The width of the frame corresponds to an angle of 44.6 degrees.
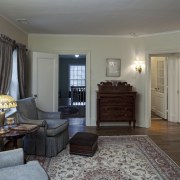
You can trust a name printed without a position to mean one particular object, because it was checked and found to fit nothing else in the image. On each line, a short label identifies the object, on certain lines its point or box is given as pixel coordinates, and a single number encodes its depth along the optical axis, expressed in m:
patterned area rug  3.06
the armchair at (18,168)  2.02
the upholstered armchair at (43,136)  3.80
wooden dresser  5.93
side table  2.95
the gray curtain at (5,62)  4.01
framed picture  6.27
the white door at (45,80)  5.48
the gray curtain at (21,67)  5.05
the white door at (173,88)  6.91
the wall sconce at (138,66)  6.17
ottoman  3.79
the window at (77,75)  12.70
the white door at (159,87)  7.41
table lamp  3.09
